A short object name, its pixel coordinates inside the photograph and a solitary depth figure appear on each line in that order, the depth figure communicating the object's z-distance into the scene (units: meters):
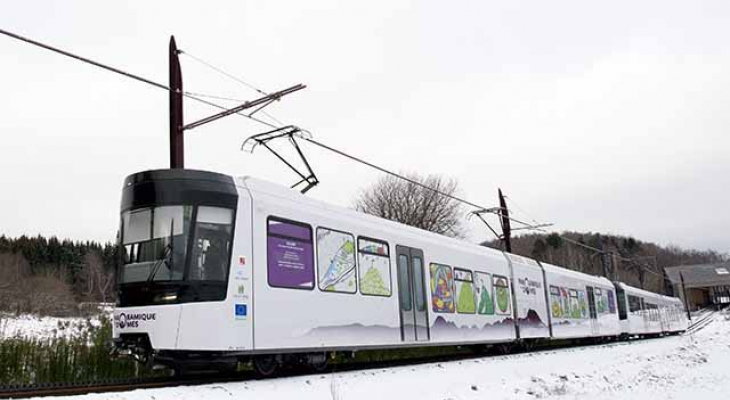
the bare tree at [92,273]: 55.62
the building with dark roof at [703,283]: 92.19
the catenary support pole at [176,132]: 11.87
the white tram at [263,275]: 8.52
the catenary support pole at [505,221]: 28.12
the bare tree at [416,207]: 40.19
